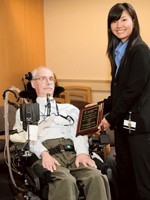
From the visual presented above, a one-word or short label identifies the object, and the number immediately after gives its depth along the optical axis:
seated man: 1.86
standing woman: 2.00
